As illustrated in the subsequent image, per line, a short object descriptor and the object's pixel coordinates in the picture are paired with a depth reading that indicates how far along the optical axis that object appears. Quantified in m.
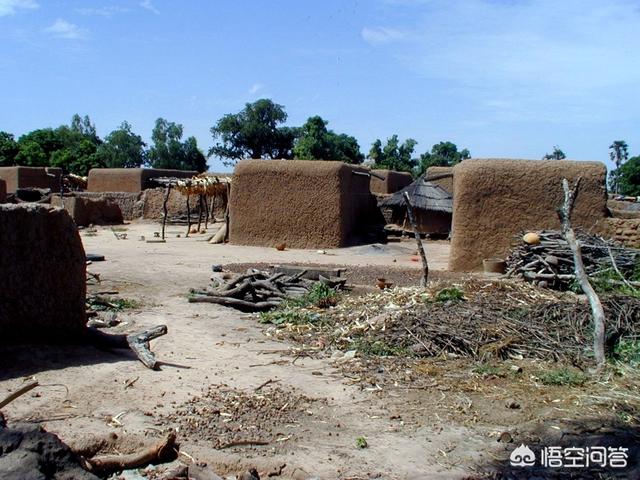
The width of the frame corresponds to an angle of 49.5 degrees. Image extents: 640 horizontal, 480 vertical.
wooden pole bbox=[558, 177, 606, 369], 6.40
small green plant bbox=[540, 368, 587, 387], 5.91
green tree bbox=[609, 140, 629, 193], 59.93
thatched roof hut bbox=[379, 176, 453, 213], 20.69
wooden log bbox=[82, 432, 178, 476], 4.04
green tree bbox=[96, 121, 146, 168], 45.75
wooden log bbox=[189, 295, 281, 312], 9.11
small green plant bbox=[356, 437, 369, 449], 4.61
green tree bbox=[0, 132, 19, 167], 34.91
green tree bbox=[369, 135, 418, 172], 37.44
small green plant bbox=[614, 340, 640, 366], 6.53
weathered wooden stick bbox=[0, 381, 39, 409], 4.64
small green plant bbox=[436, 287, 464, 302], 7.89
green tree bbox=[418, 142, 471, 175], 39.12
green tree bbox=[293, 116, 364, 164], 34.81
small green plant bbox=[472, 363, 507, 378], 6.13
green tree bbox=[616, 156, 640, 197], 42.72
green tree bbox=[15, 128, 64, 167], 35.56
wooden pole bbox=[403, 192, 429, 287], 9.41
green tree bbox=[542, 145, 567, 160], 43.08
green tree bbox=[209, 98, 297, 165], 41.38
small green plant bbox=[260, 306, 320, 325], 8.24
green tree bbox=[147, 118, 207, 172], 45.25
